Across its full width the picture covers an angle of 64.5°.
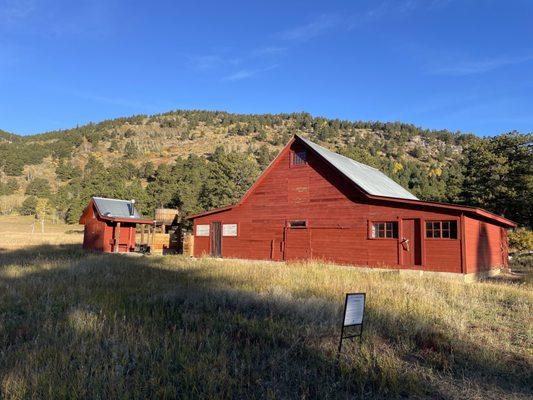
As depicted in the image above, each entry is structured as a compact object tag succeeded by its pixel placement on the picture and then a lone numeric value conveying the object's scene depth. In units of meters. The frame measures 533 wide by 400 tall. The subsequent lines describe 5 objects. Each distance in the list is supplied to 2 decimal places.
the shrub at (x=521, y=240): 31.78
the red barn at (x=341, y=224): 18.41
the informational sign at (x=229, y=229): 25.86
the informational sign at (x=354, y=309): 5.66
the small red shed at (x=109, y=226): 29.28
